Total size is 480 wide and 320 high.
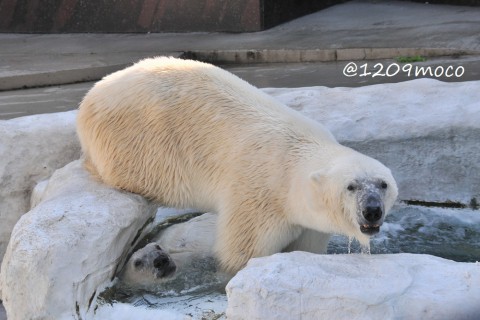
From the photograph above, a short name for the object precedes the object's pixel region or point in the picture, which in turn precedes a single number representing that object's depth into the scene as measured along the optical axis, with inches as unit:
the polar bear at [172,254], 304.8
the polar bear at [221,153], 291.7
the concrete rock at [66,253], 261.9
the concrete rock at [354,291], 221.0
